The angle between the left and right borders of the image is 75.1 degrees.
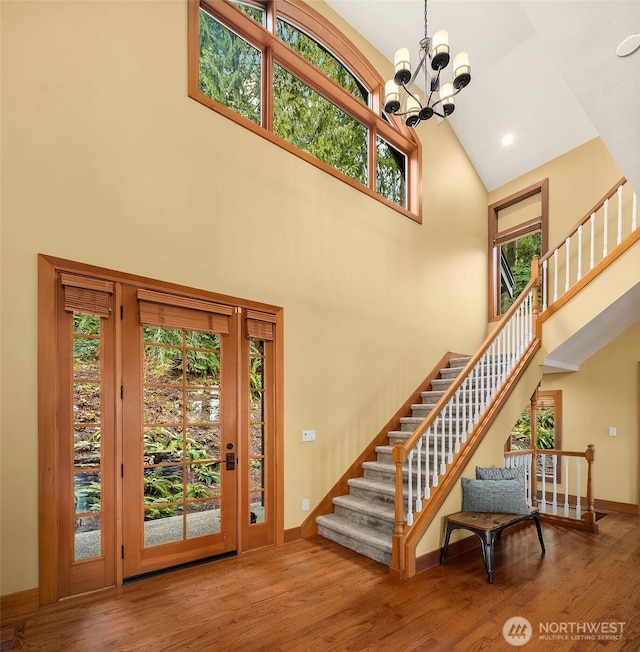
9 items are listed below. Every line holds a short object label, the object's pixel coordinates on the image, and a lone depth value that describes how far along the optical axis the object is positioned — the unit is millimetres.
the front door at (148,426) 2938
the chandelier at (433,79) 3242
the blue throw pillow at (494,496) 3750
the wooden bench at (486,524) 3288
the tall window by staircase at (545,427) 6422
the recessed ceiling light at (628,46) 1832
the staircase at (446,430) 3564
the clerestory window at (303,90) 4176
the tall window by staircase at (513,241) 6914
